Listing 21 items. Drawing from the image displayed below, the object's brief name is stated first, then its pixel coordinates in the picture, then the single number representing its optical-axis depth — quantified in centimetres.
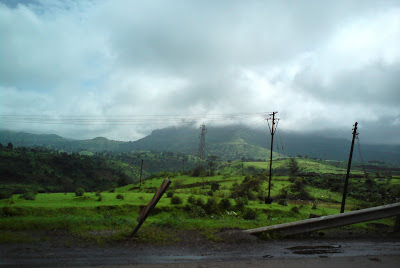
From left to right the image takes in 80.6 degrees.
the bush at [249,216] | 1885
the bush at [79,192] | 2476
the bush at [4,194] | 2050
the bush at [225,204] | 2665
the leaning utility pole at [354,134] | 3126
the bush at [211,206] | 2566
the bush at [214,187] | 4984
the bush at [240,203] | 2702
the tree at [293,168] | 10049
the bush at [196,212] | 2149
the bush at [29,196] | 2094
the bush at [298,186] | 6022
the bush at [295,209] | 2730
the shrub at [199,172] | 9038
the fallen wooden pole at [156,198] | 619
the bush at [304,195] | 5579
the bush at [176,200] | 2405
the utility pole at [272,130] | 3640
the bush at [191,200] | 2509
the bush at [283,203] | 3421
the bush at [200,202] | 2553
